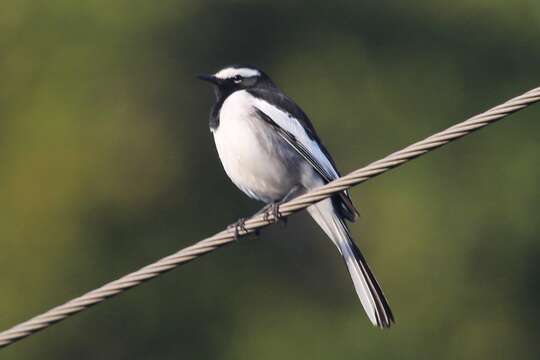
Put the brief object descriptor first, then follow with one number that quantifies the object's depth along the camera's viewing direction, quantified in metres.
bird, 14.02
